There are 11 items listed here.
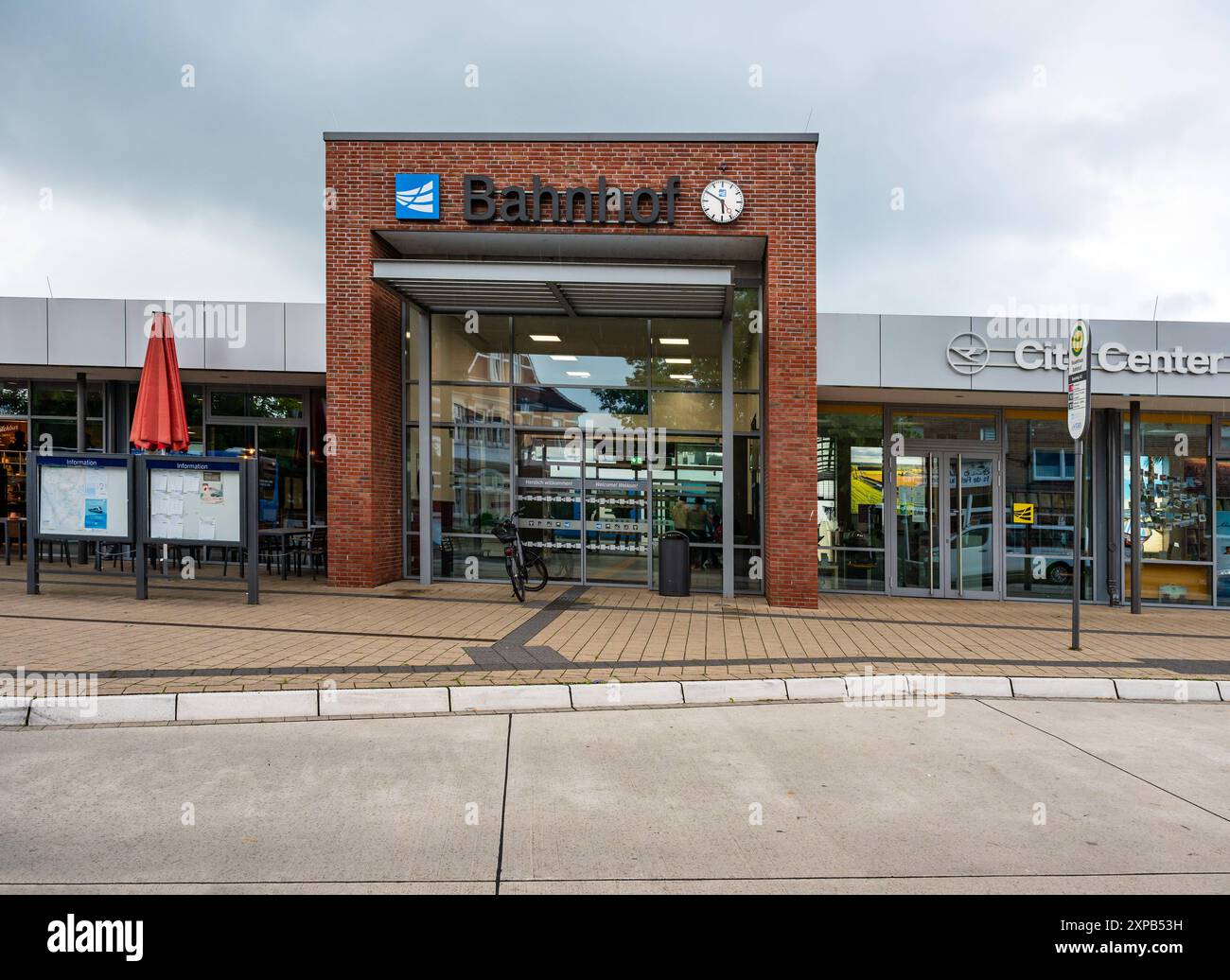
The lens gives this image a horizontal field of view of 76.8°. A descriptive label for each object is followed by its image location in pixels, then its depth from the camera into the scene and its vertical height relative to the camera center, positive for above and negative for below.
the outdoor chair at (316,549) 13.77 -0.95
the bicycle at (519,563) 11.25 -1.01
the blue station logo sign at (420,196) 11.92 +4.63
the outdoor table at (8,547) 13.95 -0.92
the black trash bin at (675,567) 12.08 -1.10
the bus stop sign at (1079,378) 8.27 +1.29
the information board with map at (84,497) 10.18 -0.01
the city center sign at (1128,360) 12.02 +2.12
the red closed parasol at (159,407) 10.82 +1.26
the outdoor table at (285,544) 11.57 -0.85
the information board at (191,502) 10.06 -0.09
